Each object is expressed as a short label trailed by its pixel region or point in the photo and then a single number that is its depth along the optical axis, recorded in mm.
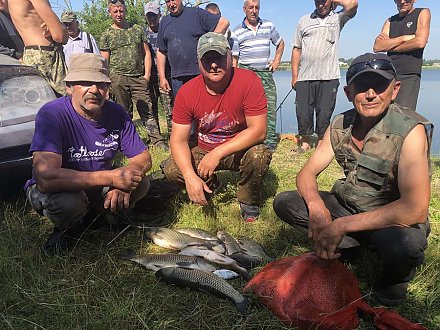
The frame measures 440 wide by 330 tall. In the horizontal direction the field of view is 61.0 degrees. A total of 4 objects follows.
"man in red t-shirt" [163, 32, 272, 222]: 3332
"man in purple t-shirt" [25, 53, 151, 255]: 2770
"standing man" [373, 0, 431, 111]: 4852
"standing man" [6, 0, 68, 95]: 4000
